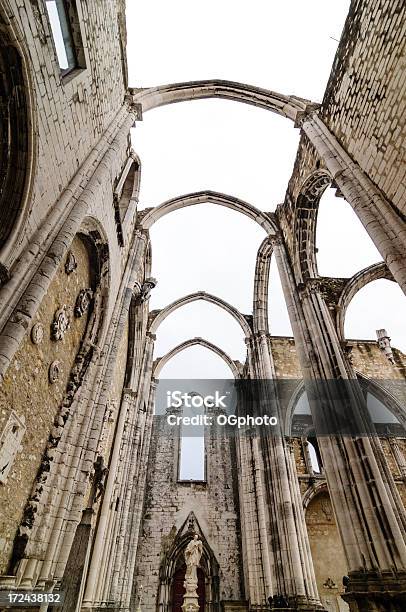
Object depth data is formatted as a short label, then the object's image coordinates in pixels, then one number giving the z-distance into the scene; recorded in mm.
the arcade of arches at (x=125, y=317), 3471
